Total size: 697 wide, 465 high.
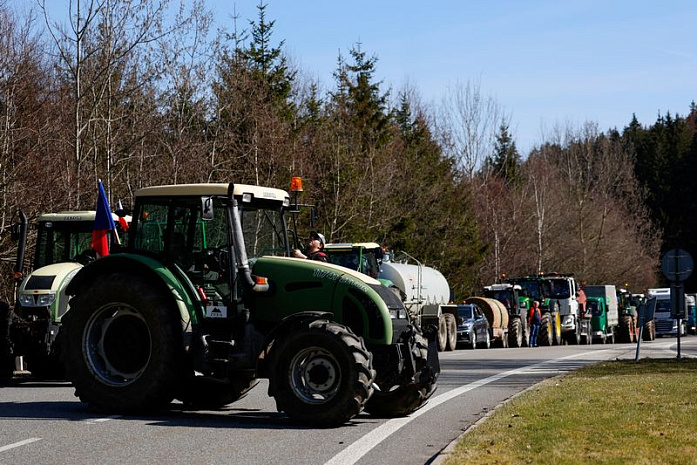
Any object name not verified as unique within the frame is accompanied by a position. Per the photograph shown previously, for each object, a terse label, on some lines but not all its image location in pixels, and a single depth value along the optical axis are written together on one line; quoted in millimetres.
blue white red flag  15914
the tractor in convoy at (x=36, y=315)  18250
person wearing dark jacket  14828
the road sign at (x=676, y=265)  25391
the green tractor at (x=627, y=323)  54562
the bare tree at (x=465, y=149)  68688
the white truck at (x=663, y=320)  69562
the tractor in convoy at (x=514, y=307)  42938
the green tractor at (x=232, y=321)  12359
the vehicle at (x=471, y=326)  38875
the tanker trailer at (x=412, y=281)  32125
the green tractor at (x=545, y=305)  44625
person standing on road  43812
